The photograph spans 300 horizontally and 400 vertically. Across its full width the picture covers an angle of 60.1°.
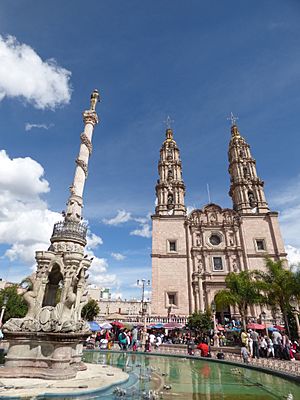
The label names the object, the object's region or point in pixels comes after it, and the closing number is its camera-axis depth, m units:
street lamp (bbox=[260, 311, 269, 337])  26.90
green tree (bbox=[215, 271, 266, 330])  21.38
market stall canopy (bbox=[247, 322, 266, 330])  22.98
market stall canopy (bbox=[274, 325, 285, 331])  23.33
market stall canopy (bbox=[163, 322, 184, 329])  26.44
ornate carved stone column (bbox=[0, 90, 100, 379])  8.08
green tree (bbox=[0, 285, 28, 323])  28.75
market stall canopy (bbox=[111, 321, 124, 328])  26.36
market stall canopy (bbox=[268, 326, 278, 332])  22.90
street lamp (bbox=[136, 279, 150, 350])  26.92
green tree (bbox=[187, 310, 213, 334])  23.06
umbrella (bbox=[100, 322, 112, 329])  24.01
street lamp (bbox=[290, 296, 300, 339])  19.83
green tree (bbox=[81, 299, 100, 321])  36.09
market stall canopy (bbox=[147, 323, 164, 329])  26.27
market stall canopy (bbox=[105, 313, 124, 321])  29.05
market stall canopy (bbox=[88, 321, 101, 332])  21.48
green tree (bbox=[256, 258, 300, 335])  19.35
